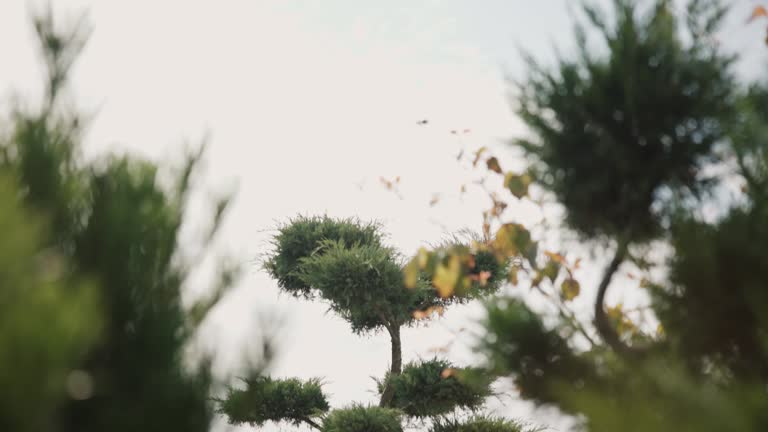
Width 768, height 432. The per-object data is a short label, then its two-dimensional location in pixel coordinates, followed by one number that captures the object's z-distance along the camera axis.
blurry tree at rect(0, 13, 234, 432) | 2.24
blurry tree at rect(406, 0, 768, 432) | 2.92
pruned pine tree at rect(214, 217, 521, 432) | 8.73
